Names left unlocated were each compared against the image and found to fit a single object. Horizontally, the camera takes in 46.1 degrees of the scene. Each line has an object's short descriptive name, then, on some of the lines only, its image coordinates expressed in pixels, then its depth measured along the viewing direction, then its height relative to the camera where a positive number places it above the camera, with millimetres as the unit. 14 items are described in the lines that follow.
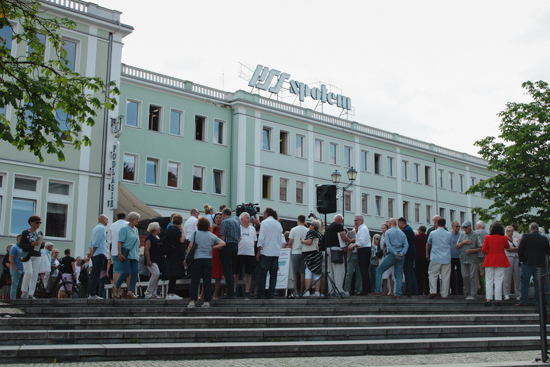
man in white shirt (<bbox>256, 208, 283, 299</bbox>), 13562 +512
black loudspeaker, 14969 +1749
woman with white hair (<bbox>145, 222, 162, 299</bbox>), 13672 +318
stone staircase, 8289 -833
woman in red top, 14500 +420
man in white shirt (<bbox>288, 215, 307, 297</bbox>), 14711 +522
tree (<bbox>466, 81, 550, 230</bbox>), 34906 +6335
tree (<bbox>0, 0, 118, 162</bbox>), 11711 +3418
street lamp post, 28250 +4424
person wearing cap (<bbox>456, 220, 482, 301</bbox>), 15125 +580
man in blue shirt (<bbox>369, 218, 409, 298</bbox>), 14969 +566
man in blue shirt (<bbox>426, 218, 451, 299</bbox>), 15195 +430
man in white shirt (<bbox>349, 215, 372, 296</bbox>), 15523 +632
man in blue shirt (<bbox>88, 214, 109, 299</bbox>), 13328 +433
